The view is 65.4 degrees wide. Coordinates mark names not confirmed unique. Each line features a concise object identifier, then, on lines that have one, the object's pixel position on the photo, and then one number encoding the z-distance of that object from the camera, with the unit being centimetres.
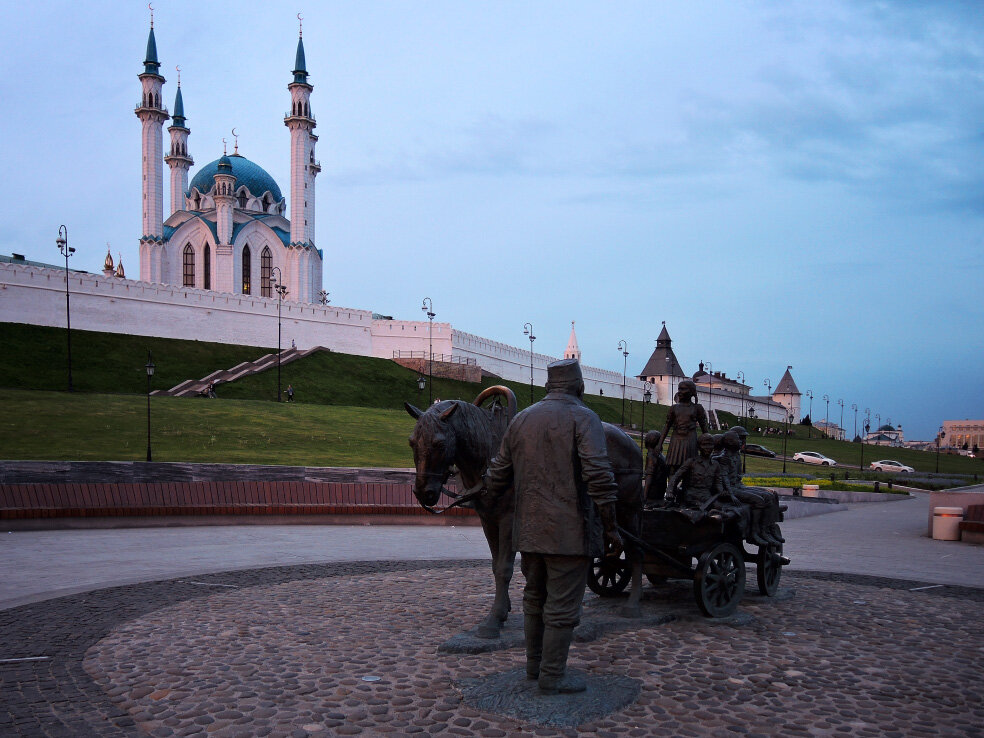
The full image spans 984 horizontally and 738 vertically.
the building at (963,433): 12925
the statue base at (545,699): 462
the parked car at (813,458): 4647
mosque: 6912
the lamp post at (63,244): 3643
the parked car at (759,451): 4505
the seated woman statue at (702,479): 793
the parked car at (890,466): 4703
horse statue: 584
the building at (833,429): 13375
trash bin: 1443
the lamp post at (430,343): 4938
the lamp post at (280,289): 5369
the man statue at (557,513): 472
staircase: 4144
